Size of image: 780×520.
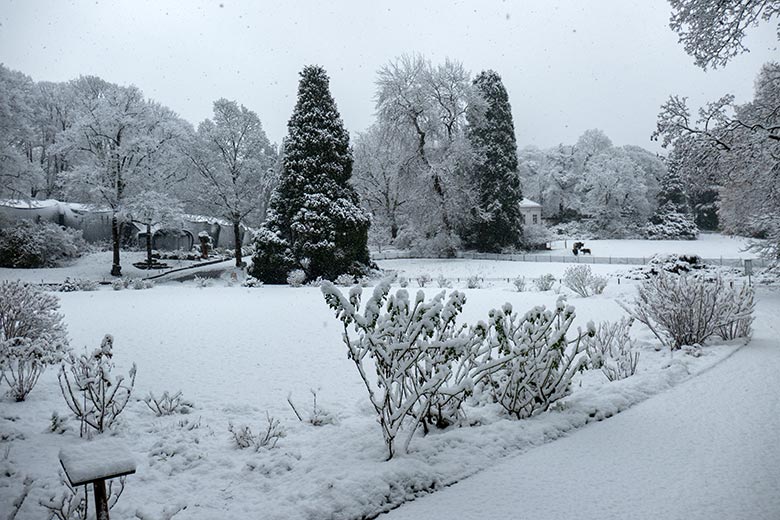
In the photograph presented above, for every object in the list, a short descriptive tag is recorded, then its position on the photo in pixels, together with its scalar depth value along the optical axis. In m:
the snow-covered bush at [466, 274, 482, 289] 14.09
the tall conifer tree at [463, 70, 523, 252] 24.44
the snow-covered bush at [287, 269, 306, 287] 15.47
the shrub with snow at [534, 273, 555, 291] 12.91
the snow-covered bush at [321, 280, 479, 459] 3.37
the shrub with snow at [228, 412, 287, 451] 3.86
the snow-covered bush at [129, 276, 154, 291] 14.72
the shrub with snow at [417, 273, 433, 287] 15.07
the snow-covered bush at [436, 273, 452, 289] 14.42
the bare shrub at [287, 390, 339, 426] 4.44
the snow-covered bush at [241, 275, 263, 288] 15.86
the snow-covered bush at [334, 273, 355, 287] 15.42
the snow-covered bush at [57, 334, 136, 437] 4.02
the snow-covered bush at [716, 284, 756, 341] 6.96
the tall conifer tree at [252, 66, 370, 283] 16.78
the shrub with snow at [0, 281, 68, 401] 5.04
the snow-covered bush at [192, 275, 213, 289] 15.74
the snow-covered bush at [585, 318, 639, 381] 5.63
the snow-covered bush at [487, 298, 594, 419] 4.14
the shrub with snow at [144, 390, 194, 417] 4.71
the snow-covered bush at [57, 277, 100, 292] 13.54
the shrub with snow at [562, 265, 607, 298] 11.88
